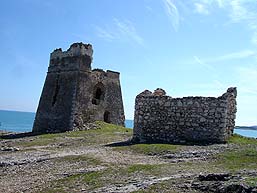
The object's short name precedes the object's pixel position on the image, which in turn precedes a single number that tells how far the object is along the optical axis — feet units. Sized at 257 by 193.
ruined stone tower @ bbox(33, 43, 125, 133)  83.31
